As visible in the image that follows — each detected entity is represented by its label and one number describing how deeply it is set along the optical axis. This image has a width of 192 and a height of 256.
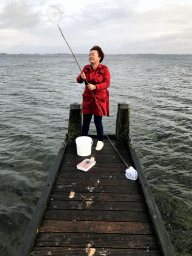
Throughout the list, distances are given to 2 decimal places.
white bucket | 4.52
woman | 3.93
